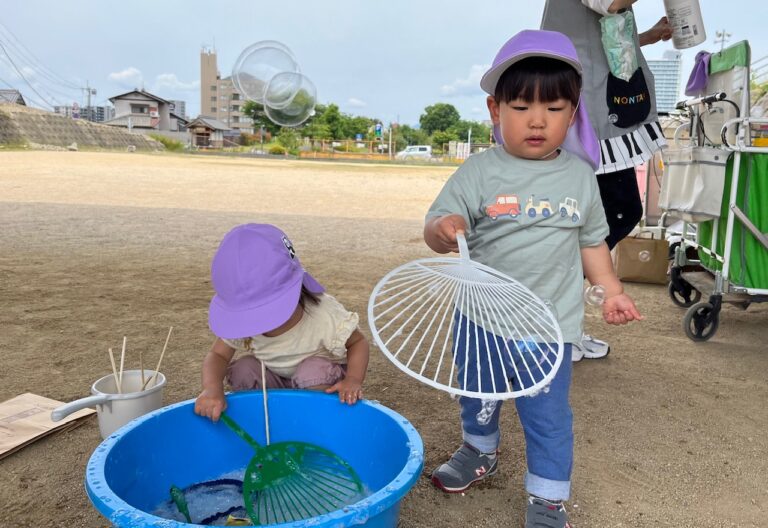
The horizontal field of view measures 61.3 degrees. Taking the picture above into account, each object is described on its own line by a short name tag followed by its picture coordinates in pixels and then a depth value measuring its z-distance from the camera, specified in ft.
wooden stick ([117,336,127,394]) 6.05
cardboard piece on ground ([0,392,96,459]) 5.80
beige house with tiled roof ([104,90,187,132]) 156.97
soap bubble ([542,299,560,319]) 4.68
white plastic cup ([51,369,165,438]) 5.45
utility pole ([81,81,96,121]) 186.09
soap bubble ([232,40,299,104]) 19.34
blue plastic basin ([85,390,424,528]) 4.26
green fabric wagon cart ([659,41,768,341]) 9.00
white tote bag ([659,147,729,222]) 9.15
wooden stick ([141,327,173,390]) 6.20
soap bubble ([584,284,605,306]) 4.73
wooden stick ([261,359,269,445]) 5.13
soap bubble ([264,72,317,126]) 19.57
